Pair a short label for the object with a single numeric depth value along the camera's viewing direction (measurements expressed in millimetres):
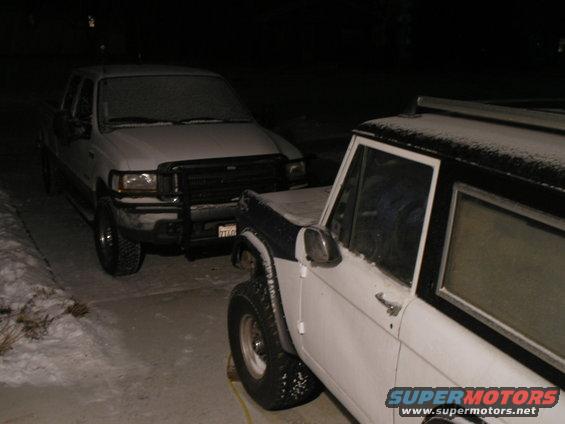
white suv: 2027
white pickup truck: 5641
